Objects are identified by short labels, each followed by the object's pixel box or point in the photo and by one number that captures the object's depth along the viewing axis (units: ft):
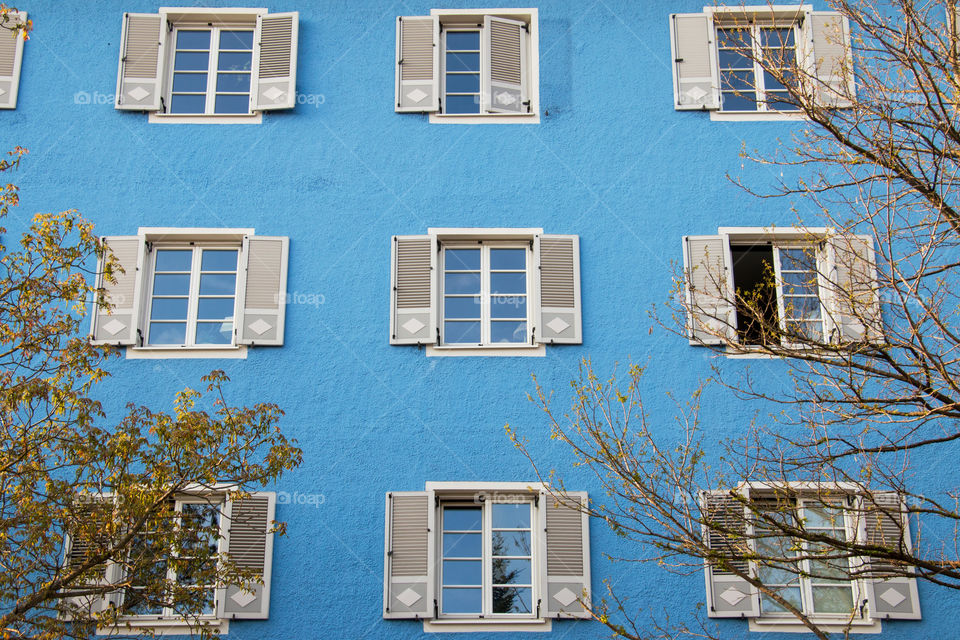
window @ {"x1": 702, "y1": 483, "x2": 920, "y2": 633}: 35.29
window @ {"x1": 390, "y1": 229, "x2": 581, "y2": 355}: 38.68
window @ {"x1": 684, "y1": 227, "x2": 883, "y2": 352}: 38.65
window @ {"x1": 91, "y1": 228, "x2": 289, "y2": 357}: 38.63
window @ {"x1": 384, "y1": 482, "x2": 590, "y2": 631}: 35.42
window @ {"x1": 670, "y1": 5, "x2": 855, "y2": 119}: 41.91
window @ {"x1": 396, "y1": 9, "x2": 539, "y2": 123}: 41.98
